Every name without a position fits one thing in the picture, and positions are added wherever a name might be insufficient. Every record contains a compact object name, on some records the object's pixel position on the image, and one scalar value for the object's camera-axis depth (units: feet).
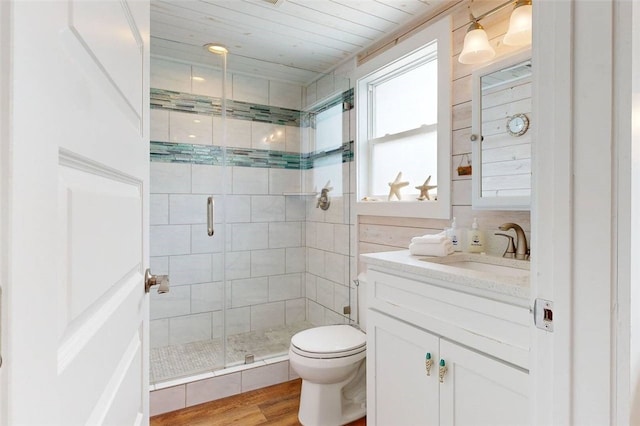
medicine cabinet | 4.69
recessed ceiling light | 8.00
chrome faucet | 4.69
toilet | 5.89
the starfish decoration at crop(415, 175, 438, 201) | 6.49
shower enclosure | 8.63
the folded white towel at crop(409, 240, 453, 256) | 5.08
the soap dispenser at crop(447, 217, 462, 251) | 5.53
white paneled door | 1.02
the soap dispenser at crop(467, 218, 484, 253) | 5.30
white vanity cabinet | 3.44
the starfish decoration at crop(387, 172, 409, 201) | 7.15
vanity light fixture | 4.56
